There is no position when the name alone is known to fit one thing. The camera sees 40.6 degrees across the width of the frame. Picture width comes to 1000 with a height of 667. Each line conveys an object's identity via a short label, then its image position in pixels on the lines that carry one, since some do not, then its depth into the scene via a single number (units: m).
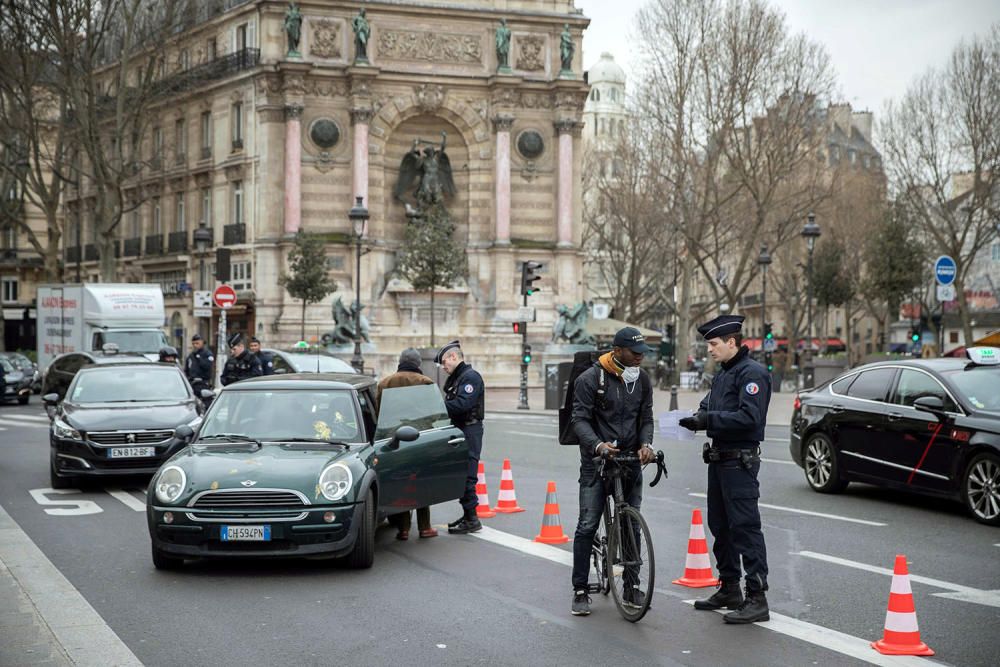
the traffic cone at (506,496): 13.78
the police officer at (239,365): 20.72
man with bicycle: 8.58
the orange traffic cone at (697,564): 9.65
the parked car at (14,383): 35.78
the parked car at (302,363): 24.31
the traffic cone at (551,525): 11.68
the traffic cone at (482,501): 13.47
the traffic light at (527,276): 34.91
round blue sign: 24.98
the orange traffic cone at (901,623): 7.58
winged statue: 52.19
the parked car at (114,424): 15.51
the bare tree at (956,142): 44.81
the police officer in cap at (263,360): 21.50
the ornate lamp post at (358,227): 35.94
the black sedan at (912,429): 12.84
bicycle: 8.30
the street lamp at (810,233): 39.28
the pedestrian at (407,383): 11.91
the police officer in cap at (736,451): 8.27
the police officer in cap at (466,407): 12.05
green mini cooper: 9.83
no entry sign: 29.34
